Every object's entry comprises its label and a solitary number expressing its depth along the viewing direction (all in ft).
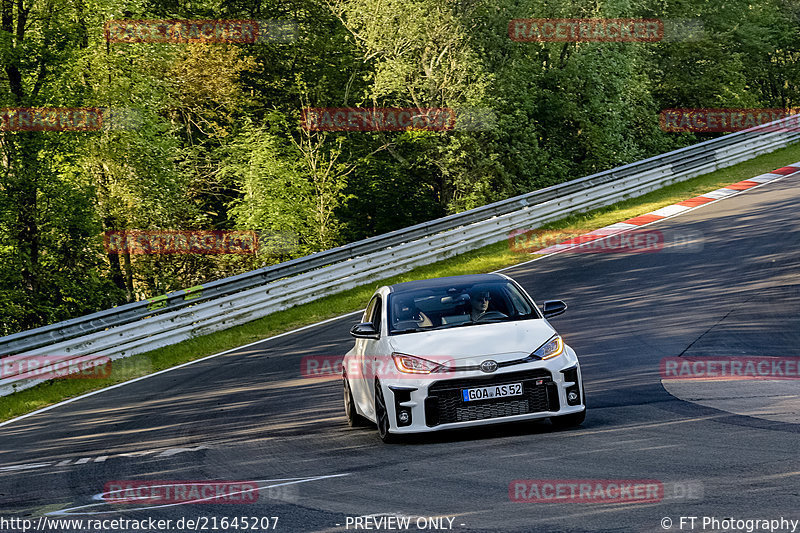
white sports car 54.65
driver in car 61.26
